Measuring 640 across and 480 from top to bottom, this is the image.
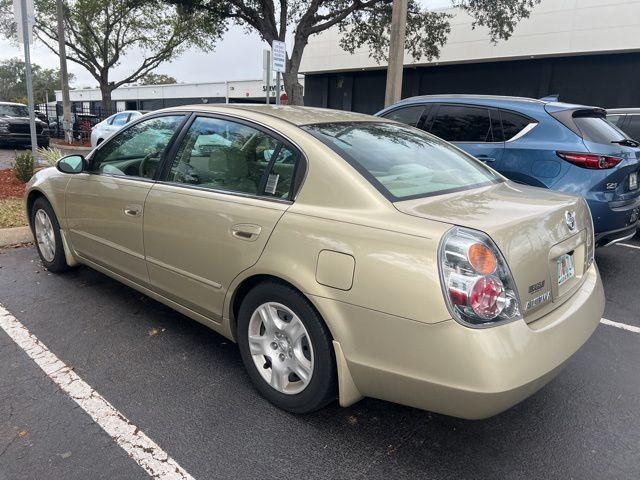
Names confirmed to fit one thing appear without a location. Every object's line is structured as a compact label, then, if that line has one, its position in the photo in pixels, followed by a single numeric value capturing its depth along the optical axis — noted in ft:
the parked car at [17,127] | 55.98
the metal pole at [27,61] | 25.81
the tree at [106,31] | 80.12
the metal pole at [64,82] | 63.28
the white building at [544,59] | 57.98
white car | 56.39
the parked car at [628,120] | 24.54
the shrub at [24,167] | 27.02
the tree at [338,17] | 54.49
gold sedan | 6.55
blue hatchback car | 14.75
